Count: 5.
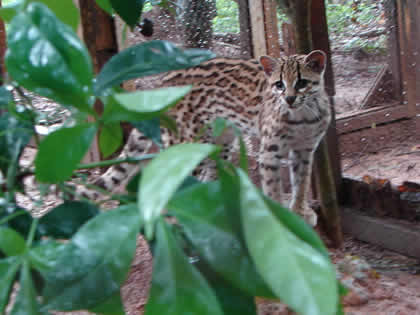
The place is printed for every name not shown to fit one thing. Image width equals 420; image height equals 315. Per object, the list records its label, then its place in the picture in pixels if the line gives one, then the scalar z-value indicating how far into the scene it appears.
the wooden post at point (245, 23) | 3.31
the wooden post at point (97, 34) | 2.70
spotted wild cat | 2.87
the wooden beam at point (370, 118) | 3.41
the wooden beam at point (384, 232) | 2.65
